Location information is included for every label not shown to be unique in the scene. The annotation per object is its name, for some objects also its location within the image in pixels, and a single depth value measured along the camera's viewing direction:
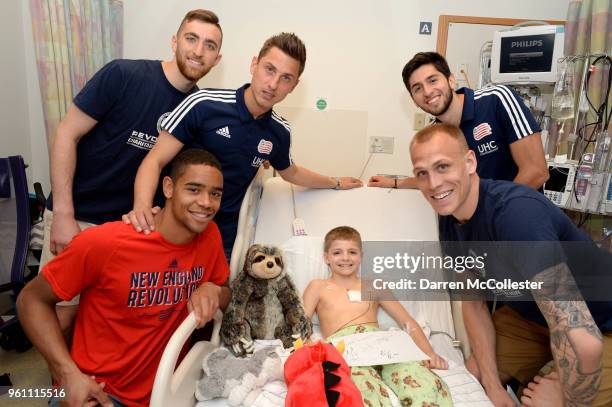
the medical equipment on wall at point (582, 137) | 2.63
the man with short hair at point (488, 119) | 1.90
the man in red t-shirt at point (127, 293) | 1.34
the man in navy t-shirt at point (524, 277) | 1.23
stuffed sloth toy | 1.76
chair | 2.17
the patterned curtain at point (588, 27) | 2.78
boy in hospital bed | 1.43
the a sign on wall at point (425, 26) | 3.19
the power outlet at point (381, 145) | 3.33
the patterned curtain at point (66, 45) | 2.56
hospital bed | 1.94
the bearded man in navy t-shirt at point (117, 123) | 1.80
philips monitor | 2.81
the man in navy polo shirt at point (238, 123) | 1.78
